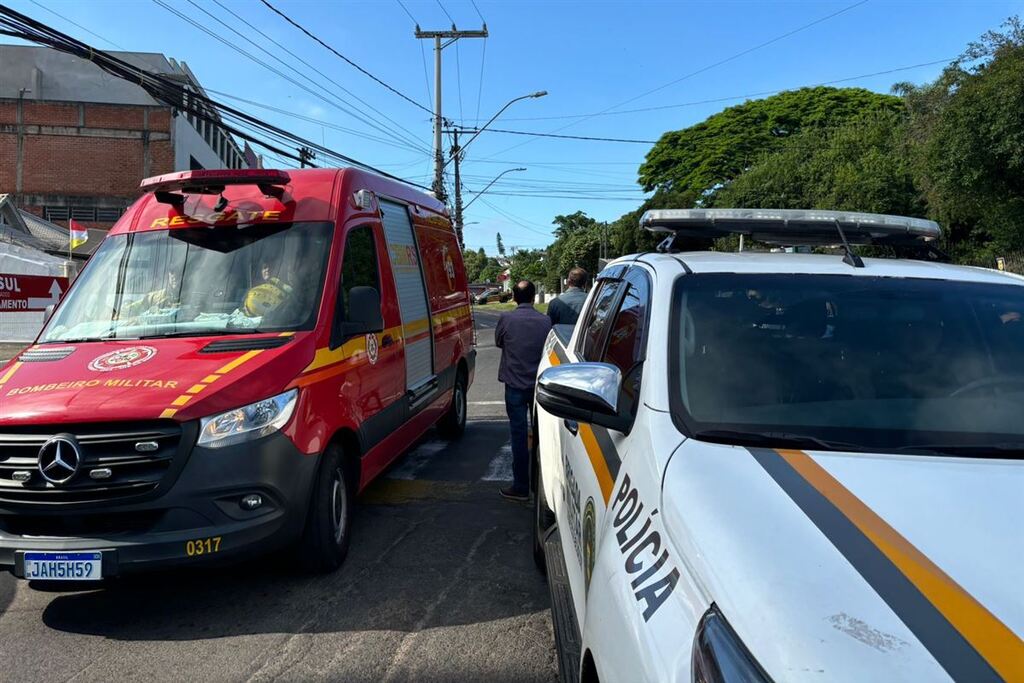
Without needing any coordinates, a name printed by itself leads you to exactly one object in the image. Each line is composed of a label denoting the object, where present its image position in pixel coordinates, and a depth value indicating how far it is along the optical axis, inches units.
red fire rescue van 134.8
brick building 1350.9
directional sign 528.7
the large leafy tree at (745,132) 2076.8
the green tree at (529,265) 3218.5
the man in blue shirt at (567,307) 274.5
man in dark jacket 221.9
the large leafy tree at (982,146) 709.3
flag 581.9
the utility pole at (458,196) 1102.0
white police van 49.9
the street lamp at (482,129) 941.2
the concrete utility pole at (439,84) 967.6
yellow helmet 173.6
